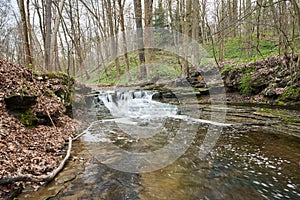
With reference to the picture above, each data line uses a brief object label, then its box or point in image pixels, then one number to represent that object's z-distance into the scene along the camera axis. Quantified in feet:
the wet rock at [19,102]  16.74
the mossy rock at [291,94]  27.32
